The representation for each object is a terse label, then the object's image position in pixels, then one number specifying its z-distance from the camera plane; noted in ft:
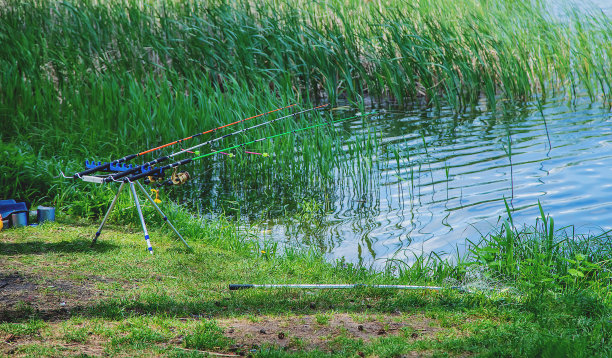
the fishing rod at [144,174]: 33.72
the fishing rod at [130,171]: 34.06
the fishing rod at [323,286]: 30.42
